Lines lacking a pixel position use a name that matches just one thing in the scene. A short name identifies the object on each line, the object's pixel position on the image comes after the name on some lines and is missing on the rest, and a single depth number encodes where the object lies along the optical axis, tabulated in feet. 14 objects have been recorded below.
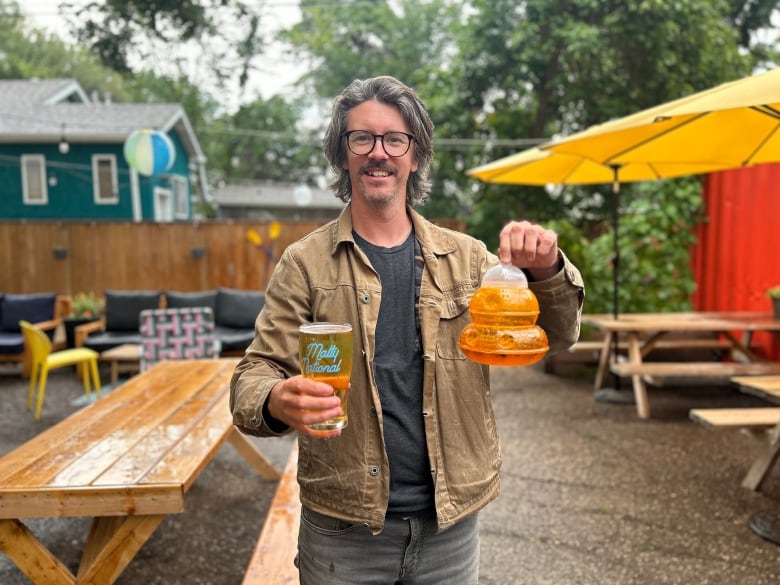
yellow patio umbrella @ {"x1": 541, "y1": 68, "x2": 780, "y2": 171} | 11.08
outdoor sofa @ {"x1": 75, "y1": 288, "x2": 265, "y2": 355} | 26.11
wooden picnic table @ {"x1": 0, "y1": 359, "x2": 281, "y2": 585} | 7.22
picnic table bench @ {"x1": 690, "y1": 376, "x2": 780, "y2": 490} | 11.45
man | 4.20
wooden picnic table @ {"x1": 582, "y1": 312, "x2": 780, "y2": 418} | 16.53
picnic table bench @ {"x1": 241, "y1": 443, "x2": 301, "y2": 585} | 7.22
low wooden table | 22.13
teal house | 49.96
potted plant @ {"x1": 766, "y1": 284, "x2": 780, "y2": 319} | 18.21
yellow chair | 18.56
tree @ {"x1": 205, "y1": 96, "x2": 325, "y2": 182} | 91.50
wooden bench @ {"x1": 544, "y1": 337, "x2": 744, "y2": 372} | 21.08
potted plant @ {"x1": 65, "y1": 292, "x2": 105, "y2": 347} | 25.54
